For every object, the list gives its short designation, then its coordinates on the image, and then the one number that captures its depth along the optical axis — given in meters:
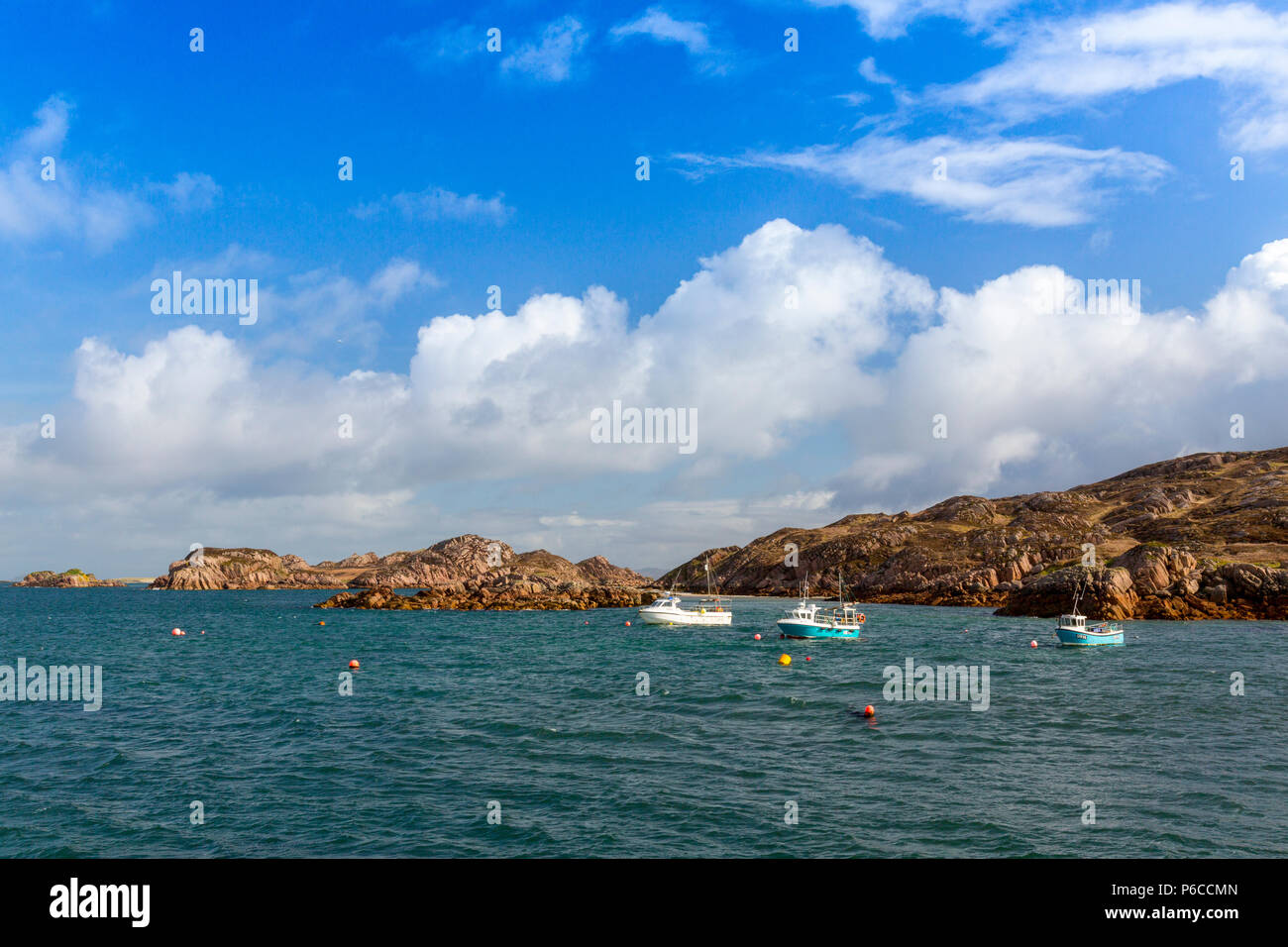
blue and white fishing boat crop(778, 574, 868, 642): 86.44
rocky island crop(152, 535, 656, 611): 154.38
